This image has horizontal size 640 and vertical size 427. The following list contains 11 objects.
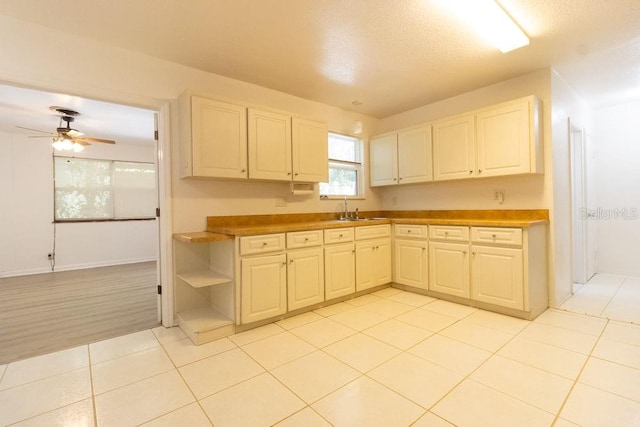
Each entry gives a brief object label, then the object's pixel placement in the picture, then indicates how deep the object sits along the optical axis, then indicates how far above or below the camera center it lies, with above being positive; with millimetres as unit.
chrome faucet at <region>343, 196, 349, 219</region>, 4108 +28
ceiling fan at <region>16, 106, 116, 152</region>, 4132 +1168
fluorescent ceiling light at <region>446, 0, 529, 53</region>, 2053 +1399
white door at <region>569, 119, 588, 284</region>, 3818 +4
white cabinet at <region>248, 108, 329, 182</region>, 3000 +709
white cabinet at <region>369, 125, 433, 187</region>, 3795 +747
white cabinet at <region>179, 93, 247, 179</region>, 2641 +703
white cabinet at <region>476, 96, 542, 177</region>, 2910 +728
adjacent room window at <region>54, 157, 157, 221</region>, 5594 +547
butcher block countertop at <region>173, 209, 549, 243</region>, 2623 -95
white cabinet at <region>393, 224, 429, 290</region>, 3486 -527
